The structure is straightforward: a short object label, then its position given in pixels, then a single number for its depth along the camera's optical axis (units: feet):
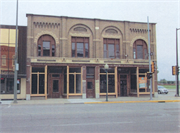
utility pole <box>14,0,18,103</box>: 63.52
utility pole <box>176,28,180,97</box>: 88.99
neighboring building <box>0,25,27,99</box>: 71.79
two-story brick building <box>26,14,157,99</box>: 75.31
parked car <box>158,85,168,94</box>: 119.66
